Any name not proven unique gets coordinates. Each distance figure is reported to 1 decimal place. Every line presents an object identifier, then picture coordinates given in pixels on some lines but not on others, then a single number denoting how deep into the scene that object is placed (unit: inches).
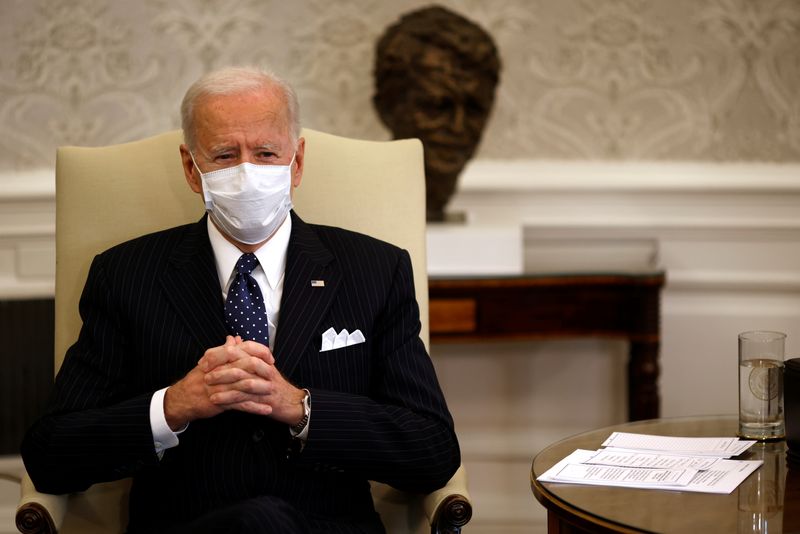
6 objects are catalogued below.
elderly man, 177.5
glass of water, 177.9
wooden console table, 213.2
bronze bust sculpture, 217.1
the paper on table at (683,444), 176.9
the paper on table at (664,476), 170.6
